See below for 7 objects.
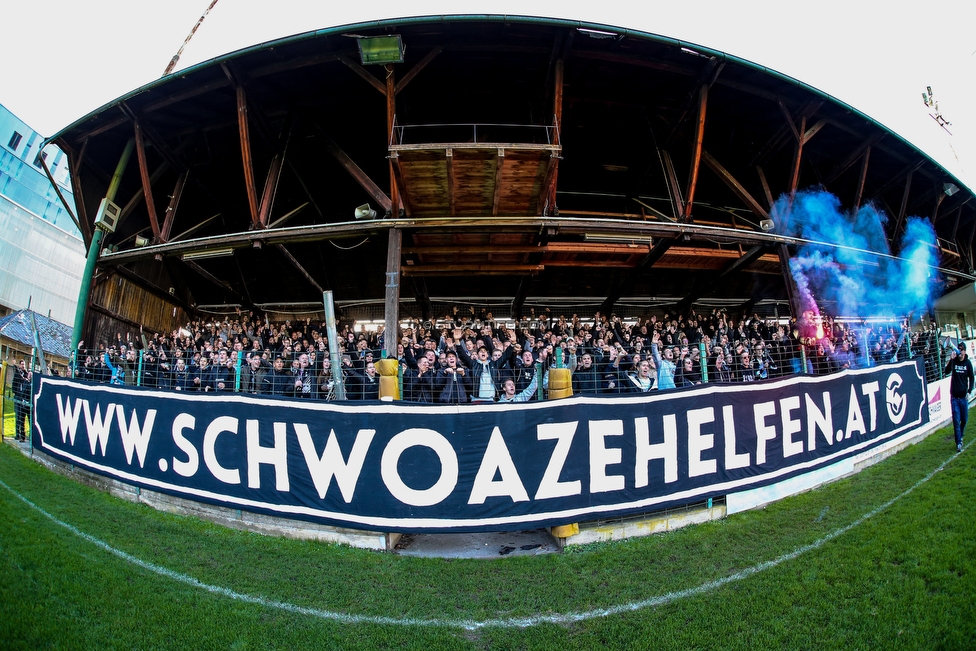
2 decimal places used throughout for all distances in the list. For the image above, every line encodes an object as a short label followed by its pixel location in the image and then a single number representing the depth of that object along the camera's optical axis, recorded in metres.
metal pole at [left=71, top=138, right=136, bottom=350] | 11.85
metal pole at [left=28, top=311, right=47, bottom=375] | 8.86
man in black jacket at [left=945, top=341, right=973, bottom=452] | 7.80
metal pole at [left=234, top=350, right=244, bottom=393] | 7.00
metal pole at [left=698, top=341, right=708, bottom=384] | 6.59
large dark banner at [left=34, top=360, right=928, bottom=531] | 4.84
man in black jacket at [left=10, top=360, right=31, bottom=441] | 10.11
